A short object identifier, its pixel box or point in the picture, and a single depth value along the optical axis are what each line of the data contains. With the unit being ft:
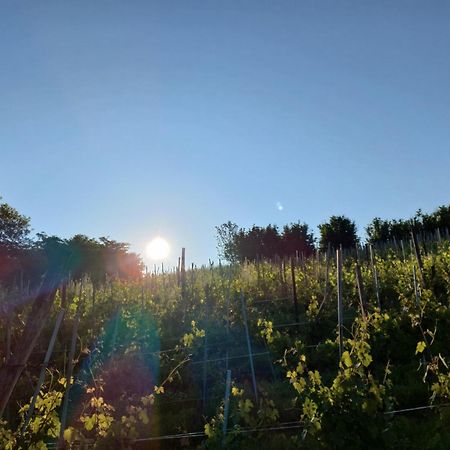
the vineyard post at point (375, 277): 24.32
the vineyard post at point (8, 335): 7.08
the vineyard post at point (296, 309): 26.85
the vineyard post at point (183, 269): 32.20
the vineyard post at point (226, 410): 13.38
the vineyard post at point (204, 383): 19.50
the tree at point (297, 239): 136.05
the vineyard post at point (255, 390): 17.22
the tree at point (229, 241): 149.59
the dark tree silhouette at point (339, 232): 116.06
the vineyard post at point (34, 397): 11.78
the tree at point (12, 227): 111.55
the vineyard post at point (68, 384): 12.10
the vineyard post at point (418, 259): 26.94
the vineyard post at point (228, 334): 25.13
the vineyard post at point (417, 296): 19.95
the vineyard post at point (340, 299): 16.27
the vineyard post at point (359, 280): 20.21
